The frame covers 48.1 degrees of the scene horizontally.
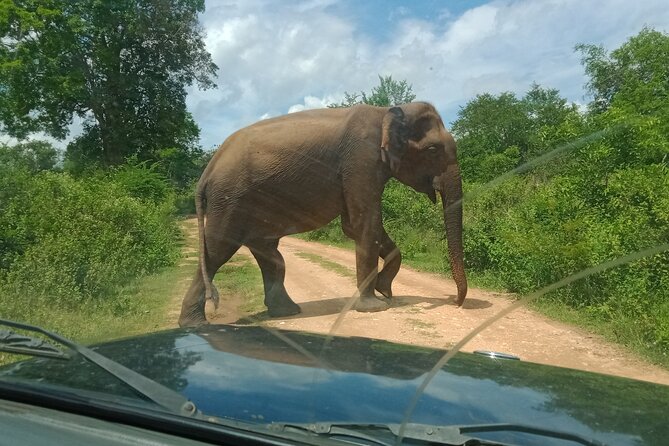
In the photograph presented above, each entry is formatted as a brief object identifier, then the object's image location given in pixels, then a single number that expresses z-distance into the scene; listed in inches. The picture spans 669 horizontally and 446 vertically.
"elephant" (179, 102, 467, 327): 345.7
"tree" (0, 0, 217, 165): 712.4
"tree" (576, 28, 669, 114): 479.2
